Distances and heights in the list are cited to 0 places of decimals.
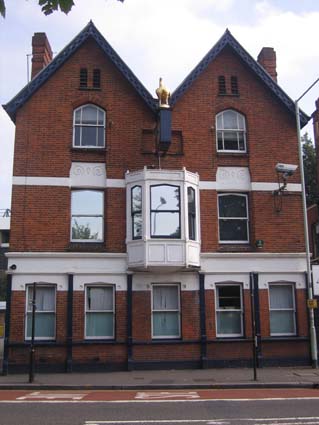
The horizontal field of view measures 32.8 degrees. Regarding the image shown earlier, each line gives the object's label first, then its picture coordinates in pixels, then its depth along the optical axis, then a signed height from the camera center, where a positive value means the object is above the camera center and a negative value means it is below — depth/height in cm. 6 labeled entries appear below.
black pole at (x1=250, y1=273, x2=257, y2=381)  1564 -71
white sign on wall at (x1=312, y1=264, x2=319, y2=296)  1816 +133
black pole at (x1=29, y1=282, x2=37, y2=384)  1612 -122
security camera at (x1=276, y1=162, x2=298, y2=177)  1982 +545
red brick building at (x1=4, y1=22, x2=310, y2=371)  1881 +371
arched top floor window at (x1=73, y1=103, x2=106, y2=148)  2036 +728
